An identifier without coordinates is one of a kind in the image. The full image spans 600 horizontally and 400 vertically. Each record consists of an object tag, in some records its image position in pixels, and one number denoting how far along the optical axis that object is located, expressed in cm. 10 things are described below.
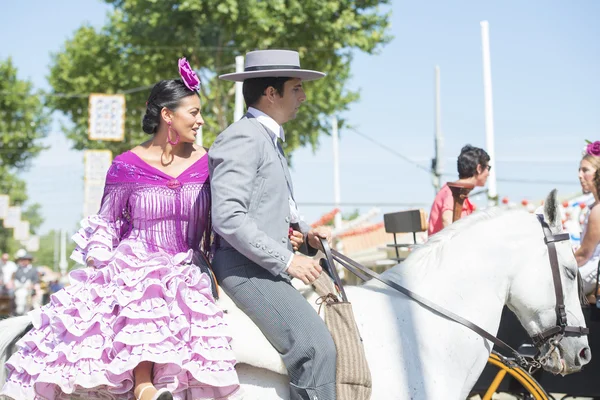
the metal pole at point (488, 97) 1903
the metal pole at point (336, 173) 4181
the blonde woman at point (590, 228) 638
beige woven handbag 387
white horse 405
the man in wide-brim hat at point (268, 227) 385
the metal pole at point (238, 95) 1772
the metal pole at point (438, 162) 2189
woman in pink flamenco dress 375
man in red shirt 740
